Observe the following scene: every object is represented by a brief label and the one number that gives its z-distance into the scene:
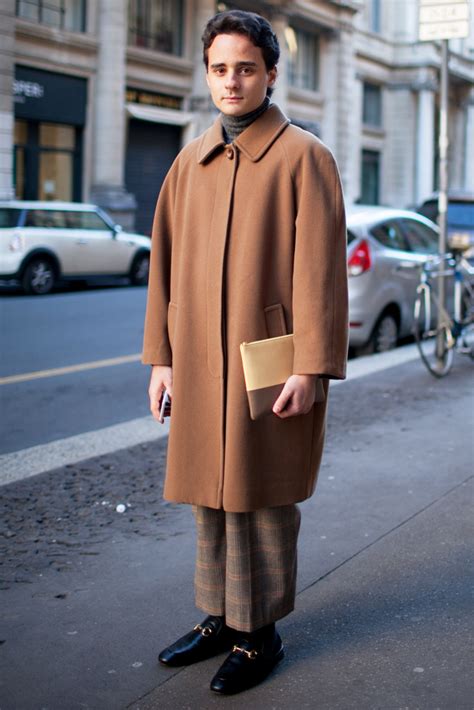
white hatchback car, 17.12
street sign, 8.65
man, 3.03
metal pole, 8.91
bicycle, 8.84
